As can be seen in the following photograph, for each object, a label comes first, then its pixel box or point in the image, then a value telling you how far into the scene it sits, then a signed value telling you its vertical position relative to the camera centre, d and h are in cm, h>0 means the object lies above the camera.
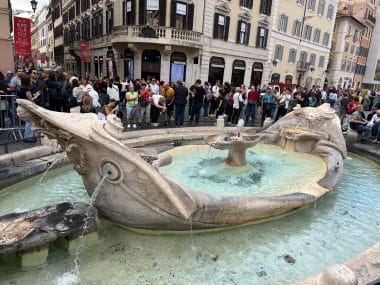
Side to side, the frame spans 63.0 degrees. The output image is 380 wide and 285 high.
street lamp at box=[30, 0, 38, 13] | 1628 +285
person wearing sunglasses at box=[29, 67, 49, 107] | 856 -84
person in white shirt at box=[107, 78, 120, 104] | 1180 -103
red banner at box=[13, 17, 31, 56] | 1616 +111
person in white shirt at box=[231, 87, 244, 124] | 1266 -124
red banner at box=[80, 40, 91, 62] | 2475 +87
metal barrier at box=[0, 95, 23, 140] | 839 -159
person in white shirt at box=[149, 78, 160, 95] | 1212 -74
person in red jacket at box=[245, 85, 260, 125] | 1334 -113
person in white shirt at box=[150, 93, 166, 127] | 1119 -136
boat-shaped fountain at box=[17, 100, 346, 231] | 375 -153
